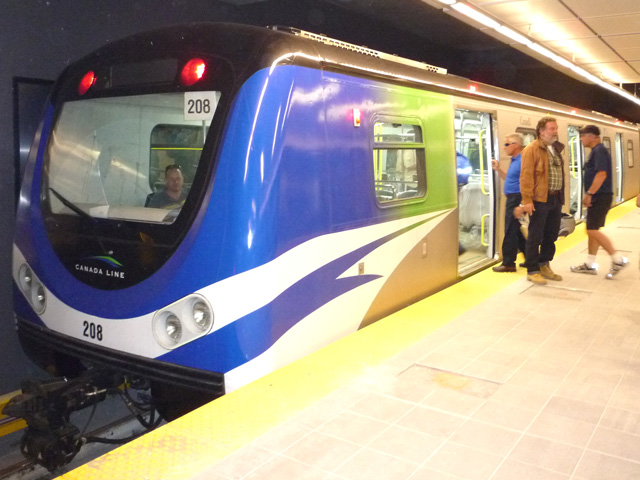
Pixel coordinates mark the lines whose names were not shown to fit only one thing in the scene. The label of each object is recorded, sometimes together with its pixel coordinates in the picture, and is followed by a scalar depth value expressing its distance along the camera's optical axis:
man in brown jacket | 5.86
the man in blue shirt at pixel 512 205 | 6.41
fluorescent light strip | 6.60
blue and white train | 3.31
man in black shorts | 6.42
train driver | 3.60
